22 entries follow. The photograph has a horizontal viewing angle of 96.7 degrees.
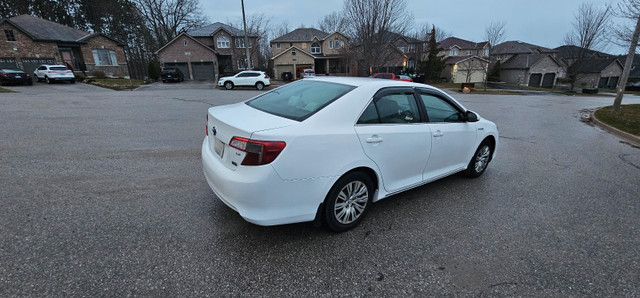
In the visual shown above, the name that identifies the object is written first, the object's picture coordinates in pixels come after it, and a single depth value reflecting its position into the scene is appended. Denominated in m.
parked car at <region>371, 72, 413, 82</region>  23.44
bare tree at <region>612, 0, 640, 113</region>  9.68
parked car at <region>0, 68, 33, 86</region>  19.42
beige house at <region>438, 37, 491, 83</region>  42.38
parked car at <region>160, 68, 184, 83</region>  28.19
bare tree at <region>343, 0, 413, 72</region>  26.12
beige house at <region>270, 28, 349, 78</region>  43.78
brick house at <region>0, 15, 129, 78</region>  25.81
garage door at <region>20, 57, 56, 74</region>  26.44
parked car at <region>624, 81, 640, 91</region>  40.00
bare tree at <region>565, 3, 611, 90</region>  28.52
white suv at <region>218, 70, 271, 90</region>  22.91
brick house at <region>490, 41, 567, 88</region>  44.89
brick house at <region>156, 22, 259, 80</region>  35.03
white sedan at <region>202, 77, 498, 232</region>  2.30
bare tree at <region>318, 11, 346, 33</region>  50.78
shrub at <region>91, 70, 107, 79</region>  27.46
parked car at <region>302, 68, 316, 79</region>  33.59
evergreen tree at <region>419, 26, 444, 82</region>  39.00
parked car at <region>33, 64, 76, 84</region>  21.53
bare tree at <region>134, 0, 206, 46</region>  39.72
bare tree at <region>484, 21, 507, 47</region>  30.05
